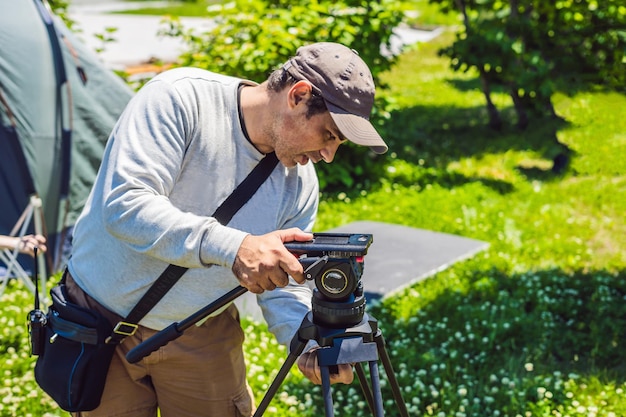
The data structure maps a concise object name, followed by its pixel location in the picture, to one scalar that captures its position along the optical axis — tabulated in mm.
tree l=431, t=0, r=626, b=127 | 8344
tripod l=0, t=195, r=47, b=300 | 4996
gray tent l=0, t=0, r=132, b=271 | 5707
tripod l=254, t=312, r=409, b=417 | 2047
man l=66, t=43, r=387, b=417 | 1992
